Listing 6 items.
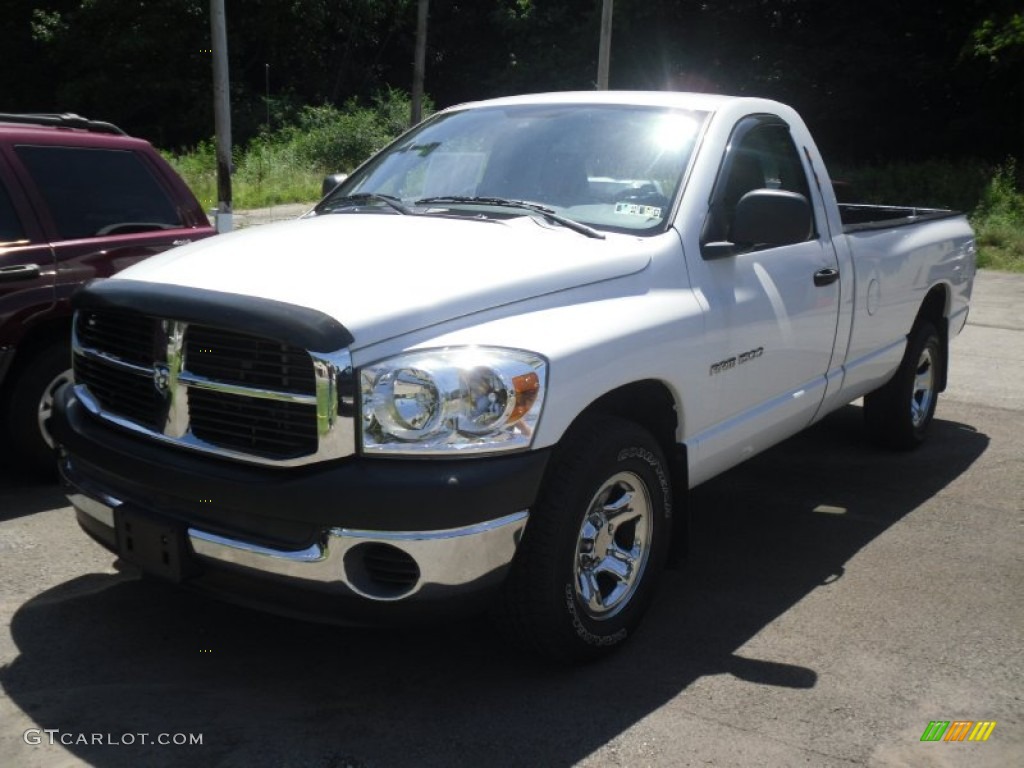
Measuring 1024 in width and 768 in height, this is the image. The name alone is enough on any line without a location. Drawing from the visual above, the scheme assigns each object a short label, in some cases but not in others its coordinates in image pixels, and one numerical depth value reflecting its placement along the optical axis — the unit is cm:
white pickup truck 322
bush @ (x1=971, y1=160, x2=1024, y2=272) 1756
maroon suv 541
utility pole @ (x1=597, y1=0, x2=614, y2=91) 2356
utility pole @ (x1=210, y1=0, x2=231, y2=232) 1653
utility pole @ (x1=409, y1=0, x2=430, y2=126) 3134
